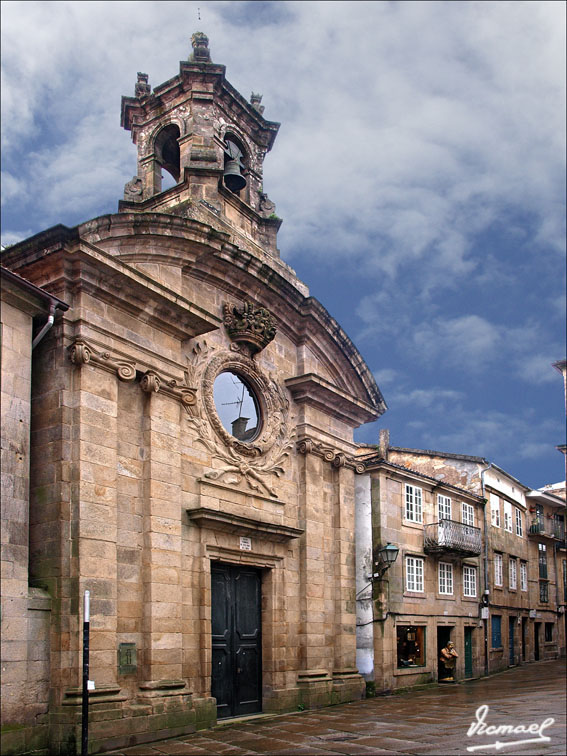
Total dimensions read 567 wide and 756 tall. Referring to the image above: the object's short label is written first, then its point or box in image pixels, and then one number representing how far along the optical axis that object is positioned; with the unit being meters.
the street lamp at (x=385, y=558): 20.67
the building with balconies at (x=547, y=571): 36.56
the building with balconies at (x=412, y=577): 21.20
